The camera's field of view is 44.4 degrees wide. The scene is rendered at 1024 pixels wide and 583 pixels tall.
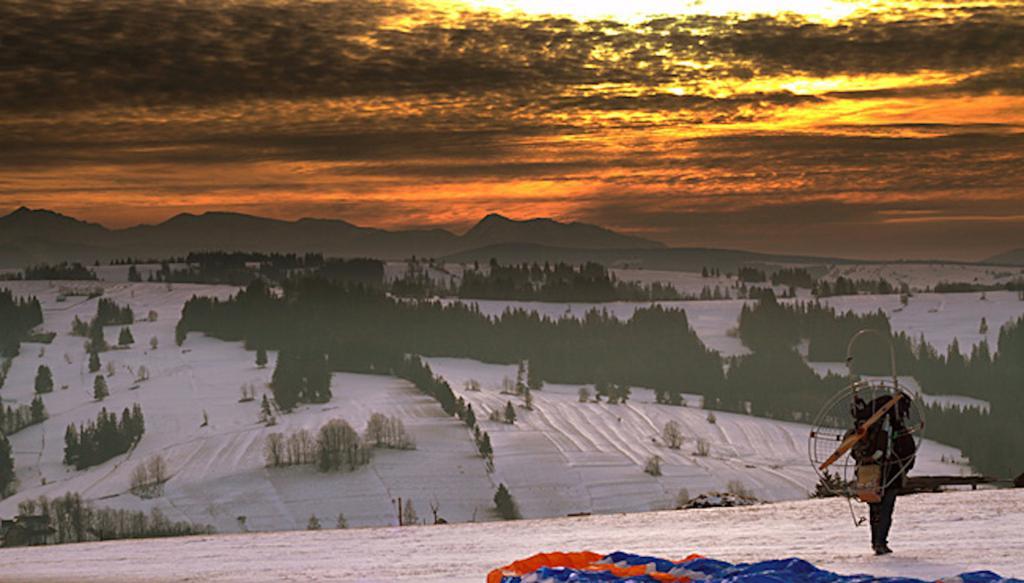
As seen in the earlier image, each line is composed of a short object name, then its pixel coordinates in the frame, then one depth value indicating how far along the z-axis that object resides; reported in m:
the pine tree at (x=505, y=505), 173.12
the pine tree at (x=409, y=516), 152.75
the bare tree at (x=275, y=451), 188.50
